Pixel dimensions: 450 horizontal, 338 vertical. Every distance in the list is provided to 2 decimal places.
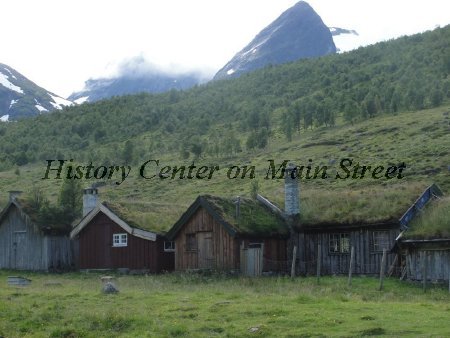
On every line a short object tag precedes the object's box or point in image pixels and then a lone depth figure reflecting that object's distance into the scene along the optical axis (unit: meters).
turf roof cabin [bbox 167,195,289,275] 32.38
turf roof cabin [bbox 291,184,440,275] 31.53
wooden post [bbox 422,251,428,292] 25.03
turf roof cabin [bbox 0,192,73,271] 40.47
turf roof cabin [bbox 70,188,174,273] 37.12
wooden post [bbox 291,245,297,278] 29.66
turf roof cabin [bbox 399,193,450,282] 27.98
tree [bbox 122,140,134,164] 109.69
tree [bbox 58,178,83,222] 45.12
